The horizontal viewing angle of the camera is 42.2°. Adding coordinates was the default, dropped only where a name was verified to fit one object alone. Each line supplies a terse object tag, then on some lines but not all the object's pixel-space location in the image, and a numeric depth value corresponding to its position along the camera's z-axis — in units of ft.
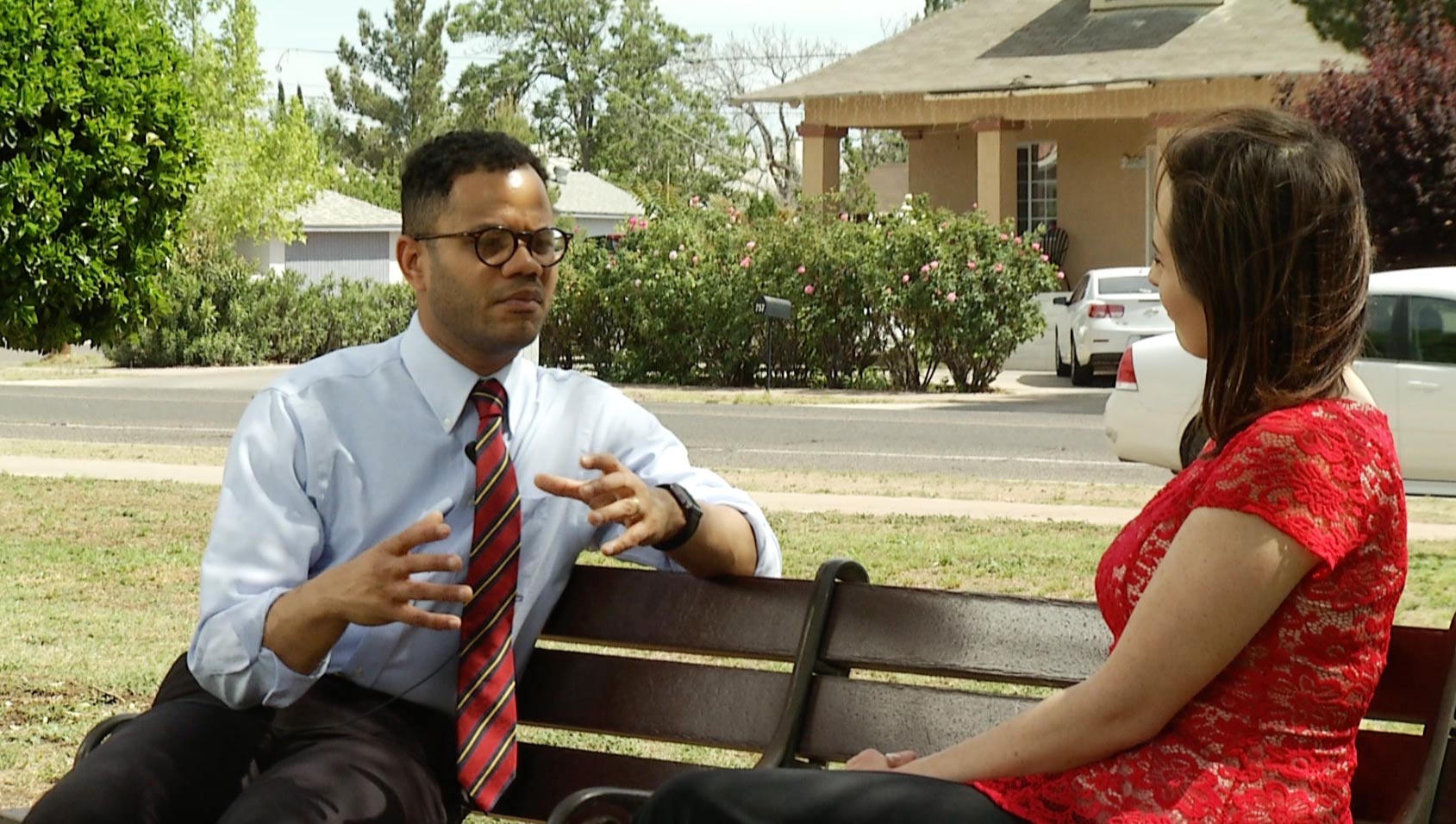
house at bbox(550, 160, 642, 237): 210.79
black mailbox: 73.36
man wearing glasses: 10.64
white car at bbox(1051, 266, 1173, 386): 76.84
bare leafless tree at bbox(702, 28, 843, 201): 200.03
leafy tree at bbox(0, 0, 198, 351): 28.14
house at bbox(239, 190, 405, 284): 176.55
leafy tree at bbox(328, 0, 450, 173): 273.54
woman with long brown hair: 8.48
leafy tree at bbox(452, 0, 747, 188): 260.83
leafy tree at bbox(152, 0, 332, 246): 116.57
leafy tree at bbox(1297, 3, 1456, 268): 64.75
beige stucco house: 96.27
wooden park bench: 10.54
